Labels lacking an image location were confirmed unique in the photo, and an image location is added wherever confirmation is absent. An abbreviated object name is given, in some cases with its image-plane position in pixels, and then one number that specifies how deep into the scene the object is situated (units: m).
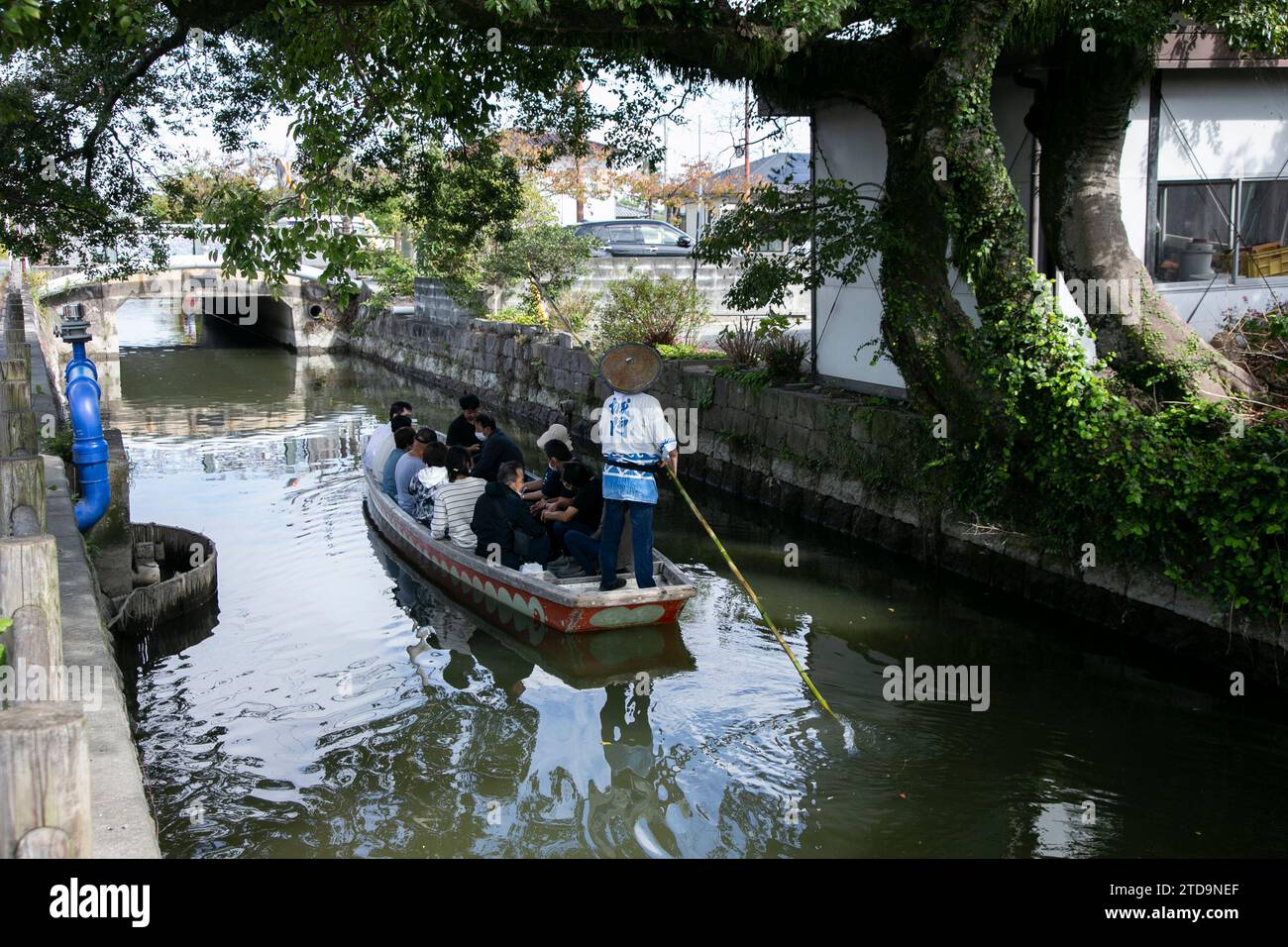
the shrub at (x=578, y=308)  20.59
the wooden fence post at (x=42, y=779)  2.98
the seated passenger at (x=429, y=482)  10.37
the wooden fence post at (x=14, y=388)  7.96
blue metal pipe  8.96
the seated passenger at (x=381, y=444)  12.86
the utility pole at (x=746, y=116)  12.14
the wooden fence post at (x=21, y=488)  5.40
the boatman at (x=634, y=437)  8.88
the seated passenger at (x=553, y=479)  10.52
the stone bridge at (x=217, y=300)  29.20
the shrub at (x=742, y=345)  15.27
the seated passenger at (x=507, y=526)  9.66
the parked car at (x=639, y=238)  24.16
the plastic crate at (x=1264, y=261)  11.79
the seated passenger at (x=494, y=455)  10.59
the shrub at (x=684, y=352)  16.95
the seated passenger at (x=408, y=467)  11.48
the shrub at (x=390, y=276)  30.12
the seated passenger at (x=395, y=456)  11.76
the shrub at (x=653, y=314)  18.08
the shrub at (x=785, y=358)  14.40
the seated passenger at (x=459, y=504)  10.22
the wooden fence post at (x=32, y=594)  3.90
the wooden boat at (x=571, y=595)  8.80
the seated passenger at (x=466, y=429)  12.52
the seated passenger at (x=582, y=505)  9.61
